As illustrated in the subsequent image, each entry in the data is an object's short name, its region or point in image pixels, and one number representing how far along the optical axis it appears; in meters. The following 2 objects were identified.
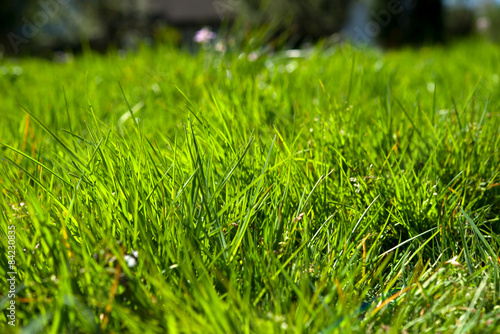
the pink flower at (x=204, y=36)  3.29
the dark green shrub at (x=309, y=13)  17.89
